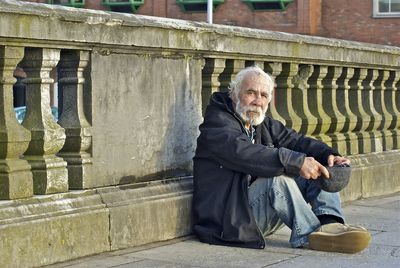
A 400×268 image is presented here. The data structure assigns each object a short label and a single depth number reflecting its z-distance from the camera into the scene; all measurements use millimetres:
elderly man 7609
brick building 47761
